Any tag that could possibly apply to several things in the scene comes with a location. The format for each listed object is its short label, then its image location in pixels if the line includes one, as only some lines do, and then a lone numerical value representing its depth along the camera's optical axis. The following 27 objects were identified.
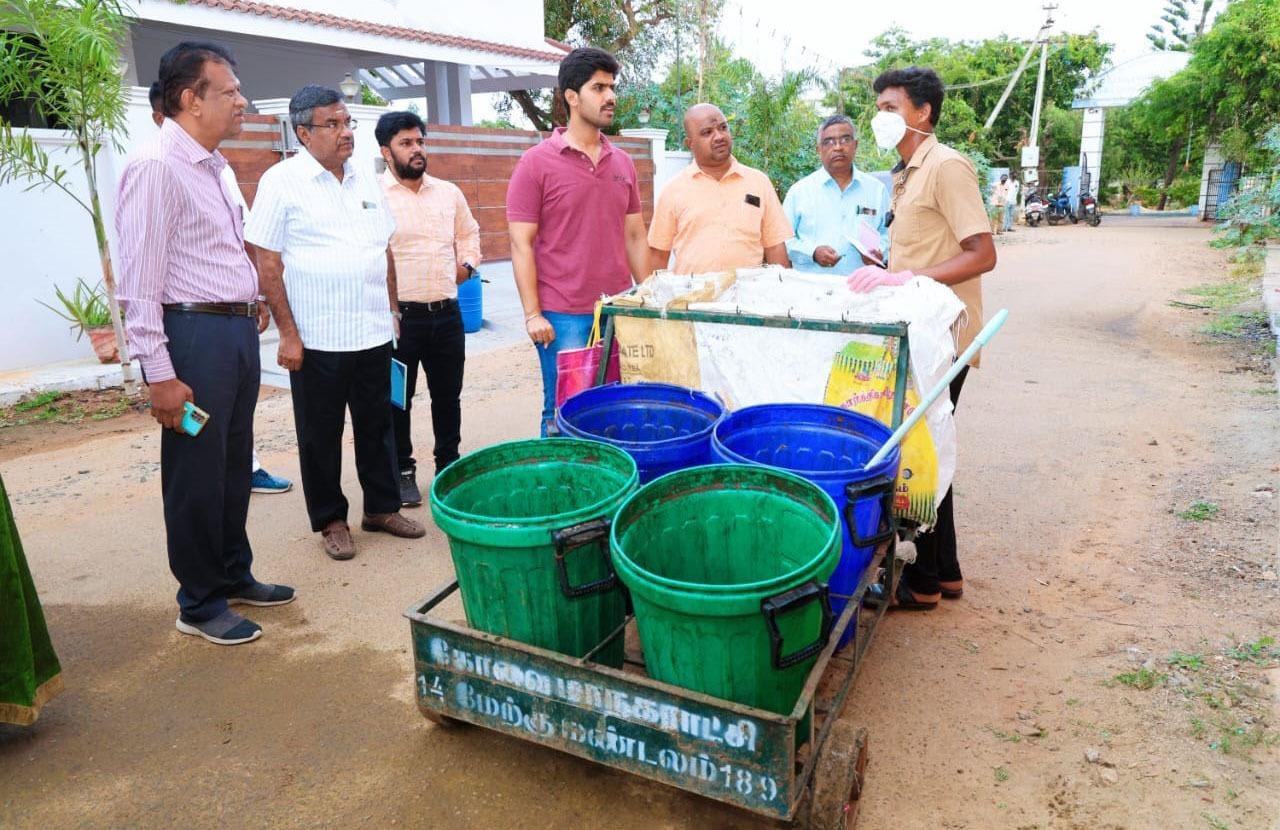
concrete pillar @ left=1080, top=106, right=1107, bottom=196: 30.80
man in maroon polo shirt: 3.78
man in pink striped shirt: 2.78
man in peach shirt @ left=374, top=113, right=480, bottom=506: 4.34
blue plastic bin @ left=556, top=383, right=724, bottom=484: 3.07
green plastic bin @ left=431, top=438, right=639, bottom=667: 2.20
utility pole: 28.05
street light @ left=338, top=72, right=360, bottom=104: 10.45
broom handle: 2.55
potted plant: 7.16
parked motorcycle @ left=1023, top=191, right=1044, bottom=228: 26.64
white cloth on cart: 2.91
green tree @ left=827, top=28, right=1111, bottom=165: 32.59
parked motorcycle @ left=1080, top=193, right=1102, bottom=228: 26.44
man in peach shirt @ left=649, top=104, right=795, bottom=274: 4.14
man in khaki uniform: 3.06
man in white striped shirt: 3.46
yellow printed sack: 2.89
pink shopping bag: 3.45
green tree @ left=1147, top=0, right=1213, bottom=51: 48.06
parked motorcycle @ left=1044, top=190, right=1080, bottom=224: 27.77
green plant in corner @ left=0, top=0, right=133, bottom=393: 5.75
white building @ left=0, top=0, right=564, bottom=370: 7.12
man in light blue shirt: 4.90
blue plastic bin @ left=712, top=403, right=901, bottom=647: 2.48
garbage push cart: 1.94
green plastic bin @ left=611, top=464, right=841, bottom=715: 1.95
